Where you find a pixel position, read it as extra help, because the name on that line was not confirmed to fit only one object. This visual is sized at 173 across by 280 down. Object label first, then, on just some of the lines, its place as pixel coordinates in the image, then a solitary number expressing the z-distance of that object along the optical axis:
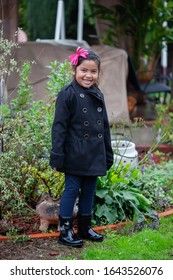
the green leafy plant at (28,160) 4.90
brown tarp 8.81
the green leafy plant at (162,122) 7.63
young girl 4.53
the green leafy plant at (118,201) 5.25
